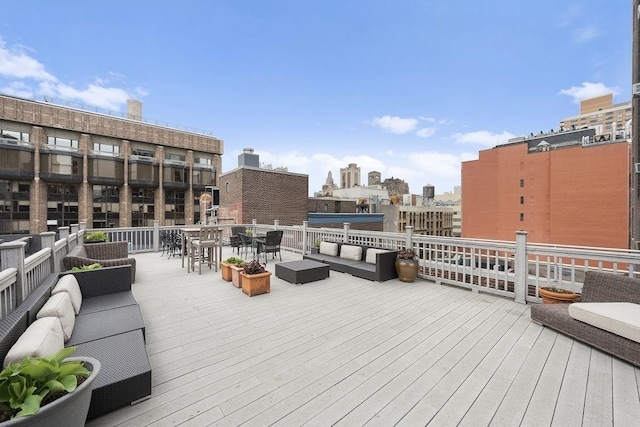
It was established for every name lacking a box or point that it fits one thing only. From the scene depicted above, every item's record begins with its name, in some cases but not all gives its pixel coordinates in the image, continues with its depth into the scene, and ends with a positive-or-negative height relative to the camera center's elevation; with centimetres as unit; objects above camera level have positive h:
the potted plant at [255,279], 449 -120
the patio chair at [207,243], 611 -71
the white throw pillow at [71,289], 272 -84
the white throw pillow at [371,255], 587 -100
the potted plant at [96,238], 636 -59
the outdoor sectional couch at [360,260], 534 -117
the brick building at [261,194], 1359 +120
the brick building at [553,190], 2370 +259
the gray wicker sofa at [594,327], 249 -127
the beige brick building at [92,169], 2317 +504
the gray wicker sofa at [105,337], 177 -114
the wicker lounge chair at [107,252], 442 -82
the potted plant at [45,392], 112 -87
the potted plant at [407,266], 529 -112
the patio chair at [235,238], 963 -93
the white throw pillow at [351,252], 625 -99
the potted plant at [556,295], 346 -117
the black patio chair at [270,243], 723 -85
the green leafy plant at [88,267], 359 -78
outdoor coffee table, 525 -125
